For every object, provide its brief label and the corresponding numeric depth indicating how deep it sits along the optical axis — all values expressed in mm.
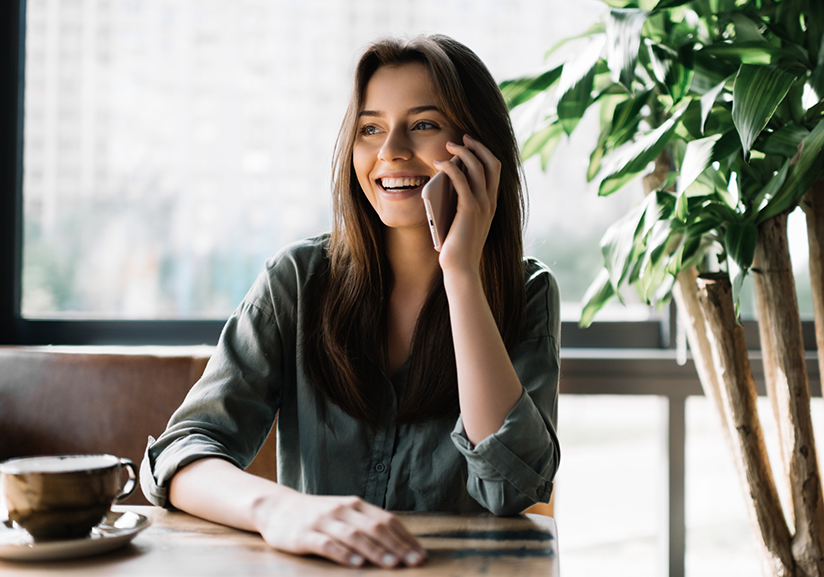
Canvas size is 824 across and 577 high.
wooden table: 597
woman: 940
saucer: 608
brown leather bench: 1514
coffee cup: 619
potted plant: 1133
